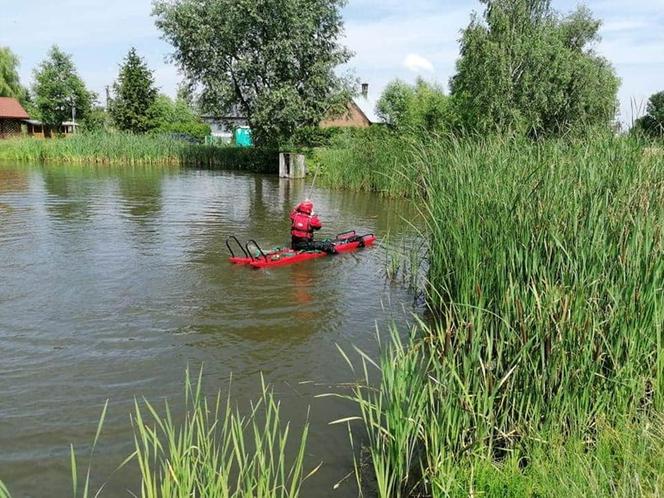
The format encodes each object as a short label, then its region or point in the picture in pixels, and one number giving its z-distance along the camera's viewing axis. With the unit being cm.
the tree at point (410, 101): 5043
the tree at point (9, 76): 5425
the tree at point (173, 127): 4697
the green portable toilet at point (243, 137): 4757
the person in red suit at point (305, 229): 1093
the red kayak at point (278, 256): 1005
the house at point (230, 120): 3406
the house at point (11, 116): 5208
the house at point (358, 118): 5684
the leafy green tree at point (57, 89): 5194
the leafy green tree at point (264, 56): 3061
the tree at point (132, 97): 4581
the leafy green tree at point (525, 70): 2803
